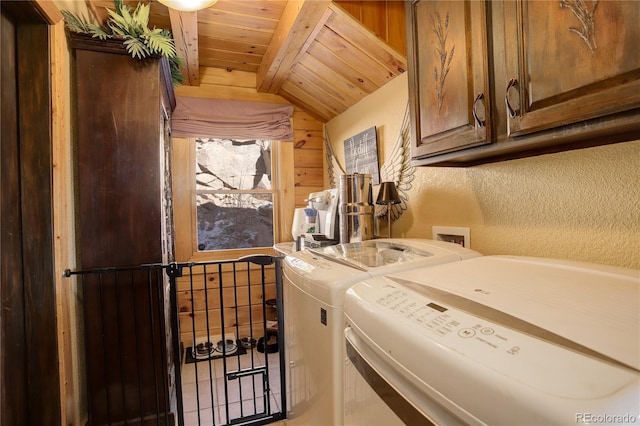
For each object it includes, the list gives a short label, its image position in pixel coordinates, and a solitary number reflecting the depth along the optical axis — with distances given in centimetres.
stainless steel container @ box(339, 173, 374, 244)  187
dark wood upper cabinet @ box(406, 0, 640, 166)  70
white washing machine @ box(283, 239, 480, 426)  92
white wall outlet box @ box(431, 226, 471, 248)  149
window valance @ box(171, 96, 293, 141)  283
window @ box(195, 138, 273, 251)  305
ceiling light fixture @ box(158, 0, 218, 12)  151
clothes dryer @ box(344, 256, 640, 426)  38
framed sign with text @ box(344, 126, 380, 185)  229
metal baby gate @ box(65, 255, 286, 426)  162
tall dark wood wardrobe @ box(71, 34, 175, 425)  160
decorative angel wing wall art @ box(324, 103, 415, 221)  194
